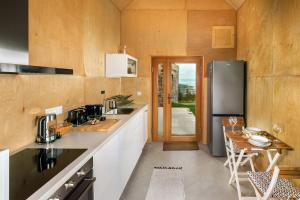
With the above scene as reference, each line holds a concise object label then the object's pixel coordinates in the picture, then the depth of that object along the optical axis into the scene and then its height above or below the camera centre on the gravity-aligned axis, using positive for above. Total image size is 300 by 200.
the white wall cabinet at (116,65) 3.67 +0.53
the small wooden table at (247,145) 2.23 -0.60
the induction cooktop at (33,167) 1.03 -0.48
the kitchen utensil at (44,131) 1.82 -0.35
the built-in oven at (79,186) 1.18 -0.61
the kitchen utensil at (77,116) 2.38 -0.28
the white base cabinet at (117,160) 1.75 -0.75
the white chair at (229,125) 2.97 -0.50
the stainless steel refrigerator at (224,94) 3.92 +0.00
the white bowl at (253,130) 2.76 -0.50
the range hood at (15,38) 1.18 +0.37
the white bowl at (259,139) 2.29 -0.53
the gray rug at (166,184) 2.63 -1.33
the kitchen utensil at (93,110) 2.73 -0.24
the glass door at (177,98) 4.91 -0.11
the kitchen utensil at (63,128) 2.01 -0.37
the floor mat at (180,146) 4.41 -1.21
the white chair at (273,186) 1.67 -0.86
